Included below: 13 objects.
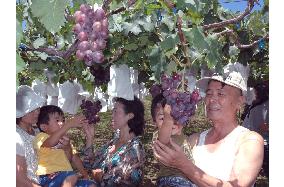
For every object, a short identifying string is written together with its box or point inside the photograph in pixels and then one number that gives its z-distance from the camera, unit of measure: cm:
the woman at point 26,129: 174
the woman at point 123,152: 260
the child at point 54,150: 267
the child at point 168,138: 149
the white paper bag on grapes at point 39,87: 294
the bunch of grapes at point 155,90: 285
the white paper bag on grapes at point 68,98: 313
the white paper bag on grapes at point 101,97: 339
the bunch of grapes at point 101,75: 271
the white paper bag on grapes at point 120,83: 258
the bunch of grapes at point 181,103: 139
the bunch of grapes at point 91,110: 297
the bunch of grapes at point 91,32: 111
